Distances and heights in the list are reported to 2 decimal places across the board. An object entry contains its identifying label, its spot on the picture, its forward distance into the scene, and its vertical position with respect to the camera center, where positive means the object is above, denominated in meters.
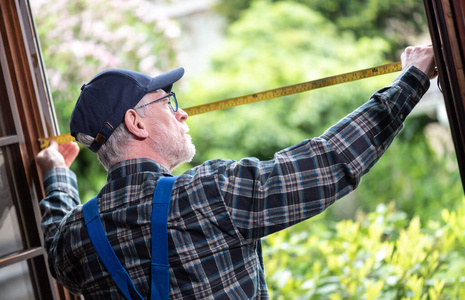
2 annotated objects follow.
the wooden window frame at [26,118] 4.15 +0.19
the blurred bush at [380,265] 4.68 -0.67
